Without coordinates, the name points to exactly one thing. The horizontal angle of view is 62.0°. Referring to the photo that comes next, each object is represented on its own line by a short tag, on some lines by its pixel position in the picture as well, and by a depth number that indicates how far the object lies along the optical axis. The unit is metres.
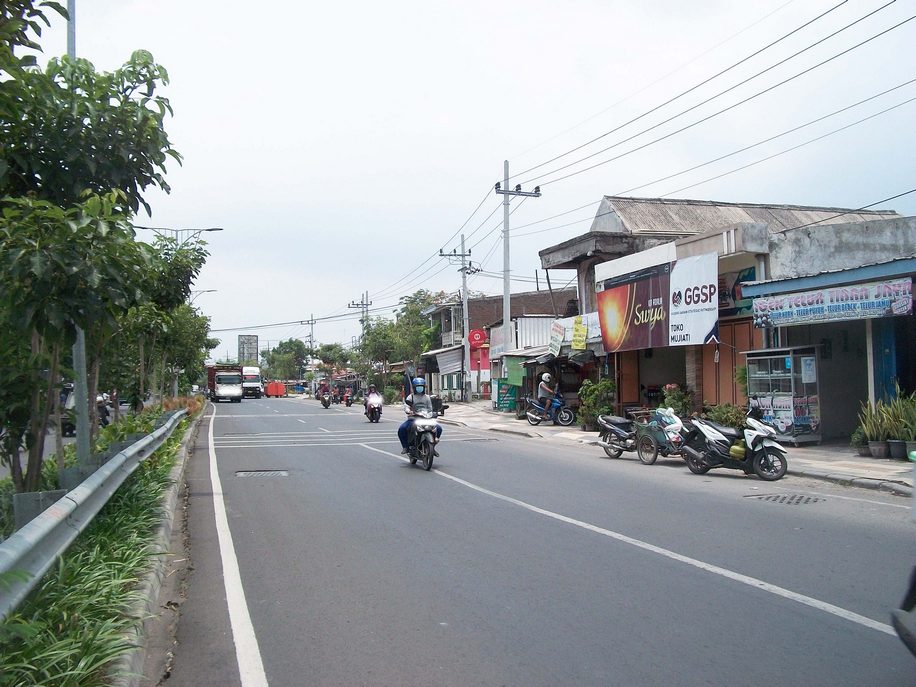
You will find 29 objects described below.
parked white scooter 12.51
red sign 42.12
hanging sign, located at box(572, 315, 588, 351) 25.25
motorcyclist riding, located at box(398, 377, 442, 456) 14.55
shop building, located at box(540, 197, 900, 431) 17.91
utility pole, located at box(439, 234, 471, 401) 43.81
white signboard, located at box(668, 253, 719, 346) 18.22
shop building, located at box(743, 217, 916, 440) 14.16
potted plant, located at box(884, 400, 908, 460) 13.78
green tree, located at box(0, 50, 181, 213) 6.96
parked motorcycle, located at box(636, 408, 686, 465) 14.64
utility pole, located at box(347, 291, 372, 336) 77.31
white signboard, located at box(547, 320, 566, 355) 26.93
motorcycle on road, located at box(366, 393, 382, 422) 30.51
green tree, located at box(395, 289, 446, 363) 59.31
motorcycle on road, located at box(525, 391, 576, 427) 25.95
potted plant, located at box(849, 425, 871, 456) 14.59
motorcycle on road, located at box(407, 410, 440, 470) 14.16
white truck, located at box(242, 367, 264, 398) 77.44
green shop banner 35.47
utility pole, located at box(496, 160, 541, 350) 33.28
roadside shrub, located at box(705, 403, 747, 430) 17.16
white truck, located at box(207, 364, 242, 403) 64.17
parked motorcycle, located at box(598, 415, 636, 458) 16.47
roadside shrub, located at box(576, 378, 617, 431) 23.34
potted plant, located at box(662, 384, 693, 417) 19.77
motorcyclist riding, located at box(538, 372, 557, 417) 26.27
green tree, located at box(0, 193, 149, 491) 5.70
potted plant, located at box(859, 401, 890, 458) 14.11
